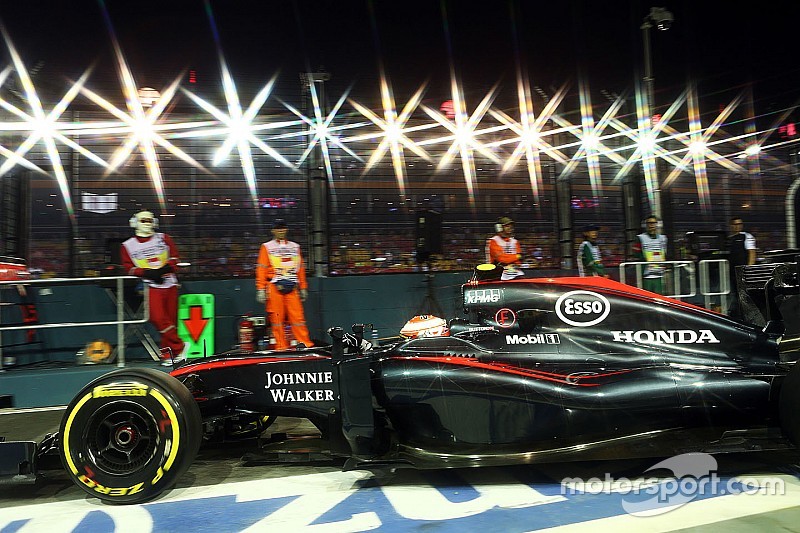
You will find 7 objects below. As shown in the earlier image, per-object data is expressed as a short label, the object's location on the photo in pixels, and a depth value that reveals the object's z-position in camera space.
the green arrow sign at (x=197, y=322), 8.49
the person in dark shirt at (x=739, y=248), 9.33
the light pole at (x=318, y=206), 9.31
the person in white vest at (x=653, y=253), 9.27
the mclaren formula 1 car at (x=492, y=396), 3.46
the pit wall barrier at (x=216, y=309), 6.79
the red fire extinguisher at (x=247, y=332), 8.48
